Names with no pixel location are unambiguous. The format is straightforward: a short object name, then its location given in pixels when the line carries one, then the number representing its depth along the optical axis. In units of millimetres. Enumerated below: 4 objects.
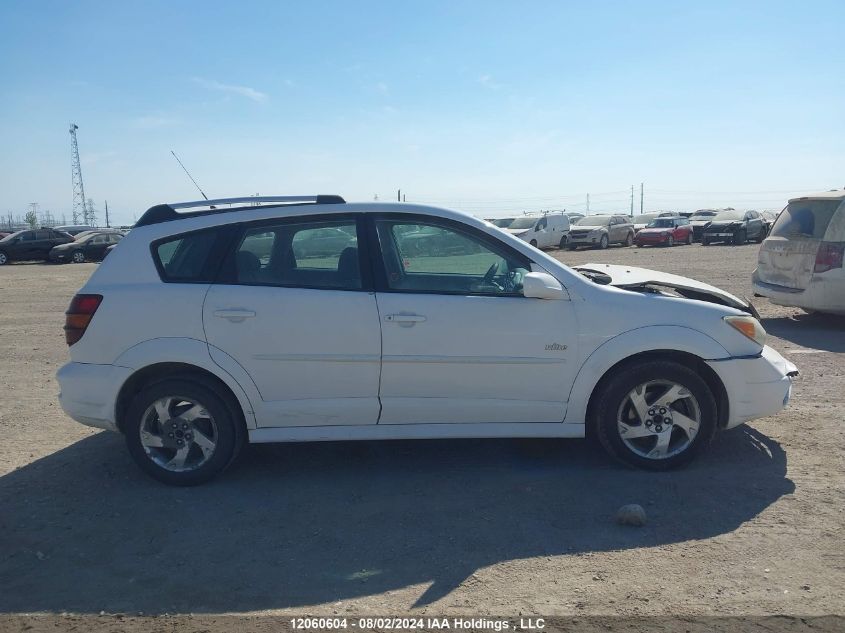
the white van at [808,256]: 9469
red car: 36031
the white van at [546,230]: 34688
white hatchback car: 4758
